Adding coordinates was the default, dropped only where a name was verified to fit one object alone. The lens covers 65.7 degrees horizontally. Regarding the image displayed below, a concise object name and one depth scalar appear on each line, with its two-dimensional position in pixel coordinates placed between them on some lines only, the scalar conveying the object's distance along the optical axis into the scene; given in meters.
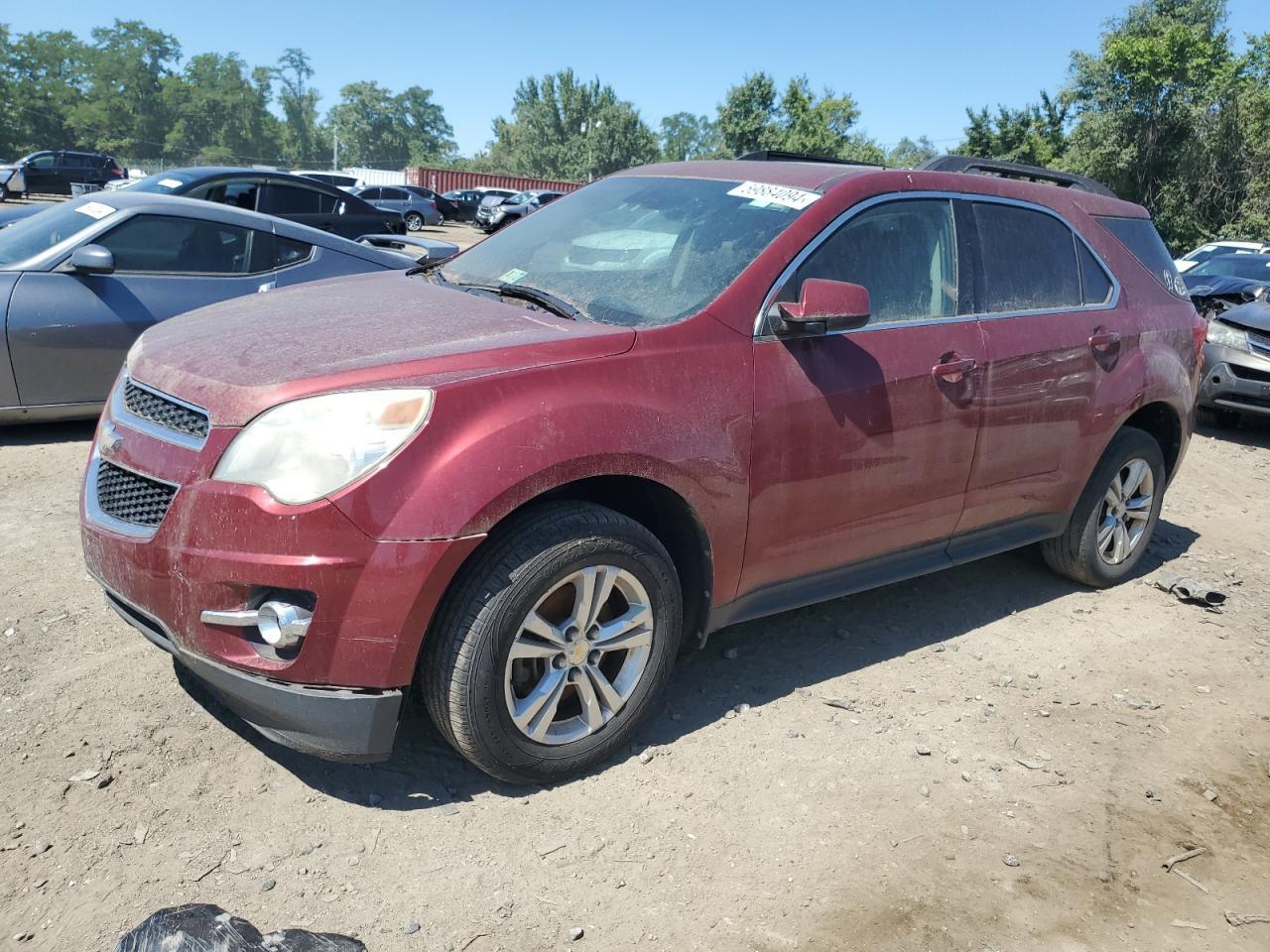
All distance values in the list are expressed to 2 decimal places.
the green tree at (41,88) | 77.44
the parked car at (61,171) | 30.97
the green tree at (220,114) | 108.16
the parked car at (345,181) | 34.83
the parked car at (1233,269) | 11.95
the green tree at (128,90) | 93.81
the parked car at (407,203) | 32.53
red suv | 2.49
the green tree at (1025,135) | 38.19
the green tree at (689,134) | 163.38
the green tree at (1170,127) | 32.97
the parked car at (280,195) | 9.48
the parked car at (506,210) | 32.62
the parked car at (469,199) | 38.69
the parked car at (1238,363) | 8.92
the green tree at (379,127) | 141.00
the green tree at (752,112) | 61.03
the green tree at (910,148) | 106.66
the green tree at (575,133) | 86.12
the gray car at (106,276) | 5.52
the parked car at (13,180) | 29.66
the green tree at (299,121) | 124.69
